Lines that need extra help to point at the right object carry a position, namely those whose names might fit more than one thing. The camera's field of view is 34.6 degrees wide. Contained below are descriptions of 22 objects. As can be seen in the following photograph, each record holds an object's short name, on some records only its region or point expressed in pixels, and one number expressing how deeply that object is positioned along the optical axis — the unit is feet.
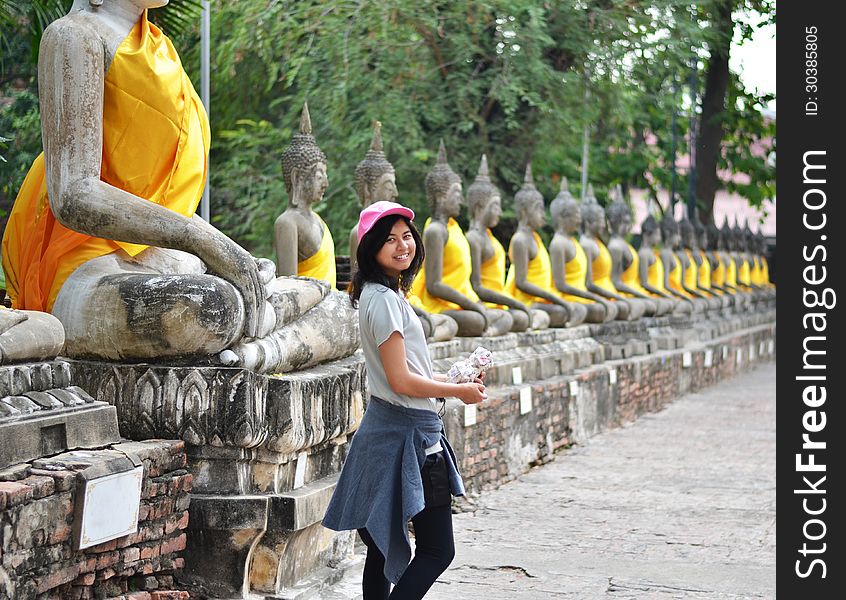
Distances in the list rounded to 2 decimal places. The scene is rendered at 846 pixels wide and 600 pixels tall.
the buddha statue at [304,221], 21.88
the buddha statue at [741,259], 72.59
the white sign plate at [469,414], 23.30
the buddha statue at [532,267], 34.45
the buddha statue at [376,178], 24.68
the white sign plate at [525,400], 27.27
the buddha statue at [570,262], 37.93
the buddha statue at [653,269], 49.55
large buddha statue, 14.14
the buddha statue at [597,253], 41.86
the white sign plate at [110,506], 11.94
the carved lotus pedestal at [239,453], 14.32
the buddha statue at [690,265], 58.13
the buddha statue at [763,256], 80.28
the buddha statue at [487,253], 30.71
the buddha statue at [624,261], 45.50
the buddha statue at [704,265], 61.67
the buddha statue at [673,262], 55.01
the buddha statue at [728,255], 68.28
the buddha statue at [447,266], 27.96
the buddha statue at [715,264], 64.95
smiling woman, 12.60
